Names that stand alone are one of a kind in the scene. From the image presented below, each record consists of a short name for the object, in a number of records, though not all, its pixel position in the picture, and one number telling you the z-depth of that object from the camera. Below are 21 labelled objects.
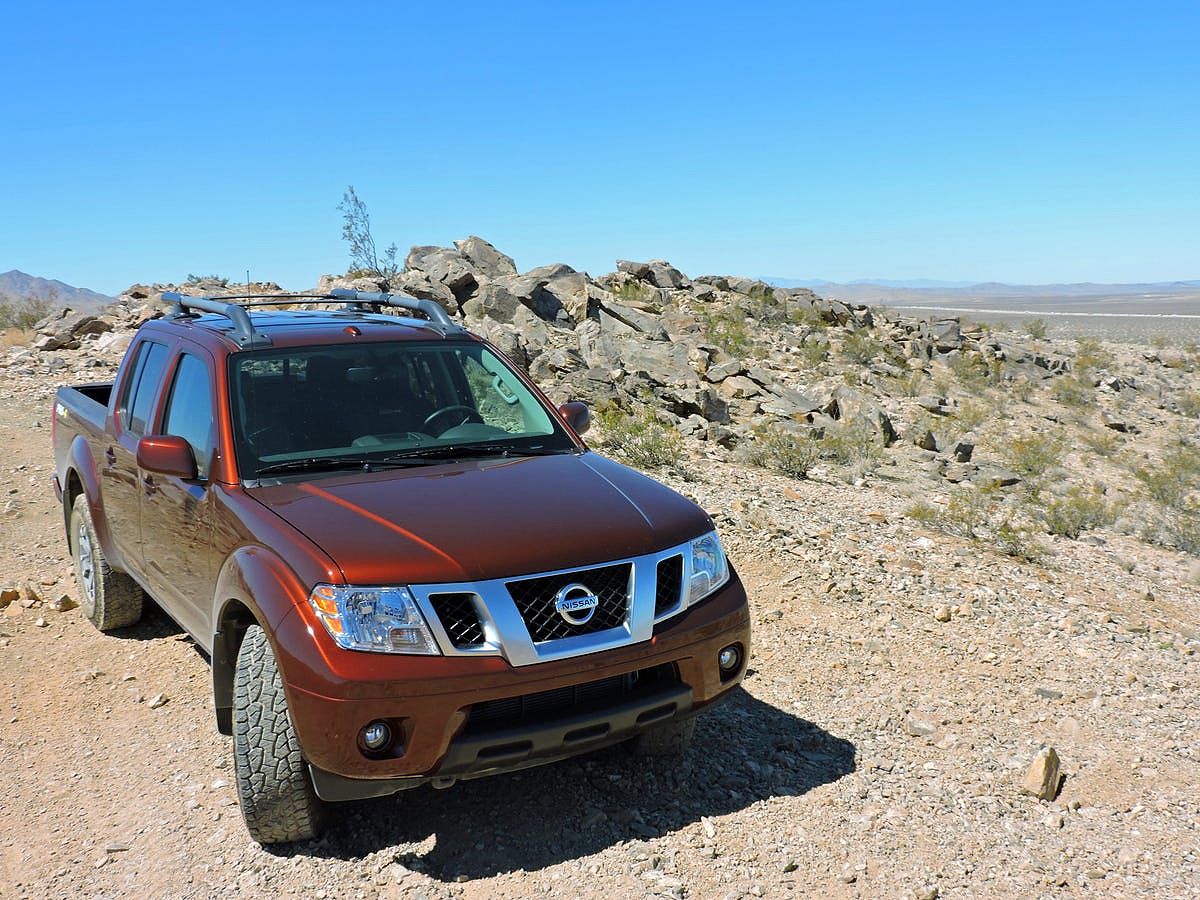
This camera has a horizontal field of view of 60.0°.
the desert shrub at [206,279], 24.76
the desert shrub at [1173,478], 13.30
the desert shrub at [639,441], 9.96
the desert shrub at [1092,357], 24.98
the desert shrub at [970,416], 17.05
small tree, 21.28
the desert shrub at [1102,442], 16.59
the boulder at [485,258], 21.42
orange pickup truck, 3.25
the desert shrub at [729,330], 19.50
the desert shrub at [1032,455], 13.97
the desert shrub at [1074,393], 20.81
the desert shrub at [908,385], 19.44
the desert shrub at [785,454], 11.03
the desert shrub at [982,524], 8.34
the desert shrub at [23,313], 25.14
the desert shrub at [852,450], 12.27
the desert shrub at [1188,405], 21.66
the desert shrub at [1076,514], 9.95
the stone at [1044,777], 4.20
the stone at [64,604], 6.32
